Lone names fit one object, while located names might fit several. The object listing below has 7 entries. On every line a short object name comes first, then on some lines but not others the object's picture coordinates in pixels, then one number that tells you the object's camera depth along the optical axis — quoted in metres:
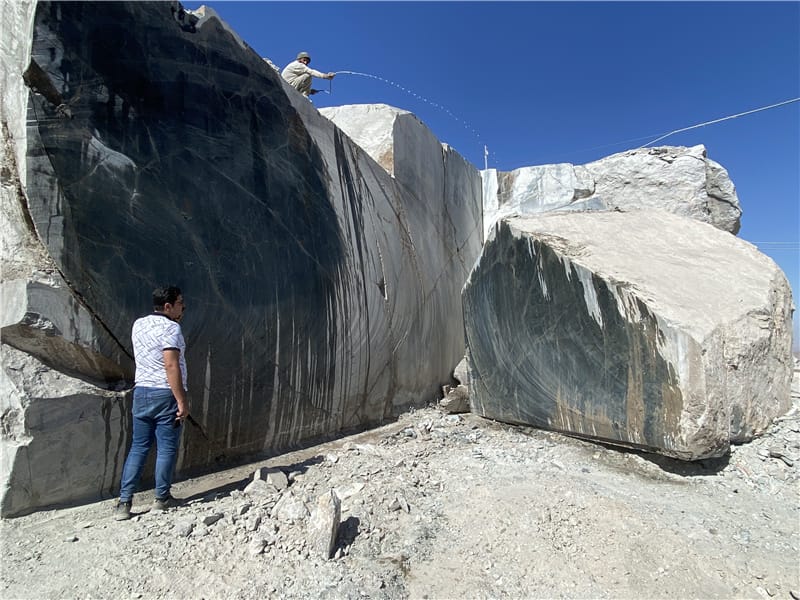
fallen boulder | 2.22
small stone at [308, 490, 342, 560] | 1.65
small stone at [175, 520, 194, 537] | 1.72
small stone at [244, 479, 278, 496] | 2.09
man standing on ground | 1.87
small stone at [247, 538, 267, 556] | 1.63
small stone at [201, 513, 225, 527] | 1.78
